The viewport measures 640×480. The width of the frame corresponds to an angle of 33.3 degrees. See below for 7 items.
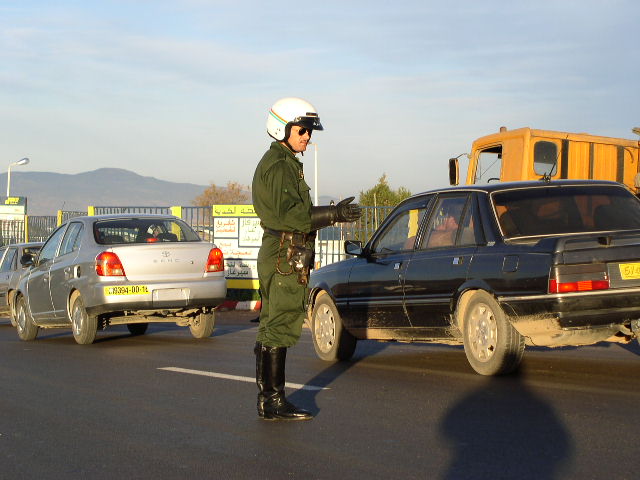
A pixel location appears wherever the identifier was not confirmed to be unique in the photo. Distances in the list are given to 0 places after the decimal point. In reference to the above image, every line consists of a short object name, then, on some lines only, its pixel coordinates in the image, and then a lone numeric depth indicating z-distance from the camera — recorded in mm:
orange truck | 16047
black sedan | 7992
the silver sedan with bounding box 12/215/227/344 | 13234
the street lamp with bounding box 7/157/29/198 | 65062
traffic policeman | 6961
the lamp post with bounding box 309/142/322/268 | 62194
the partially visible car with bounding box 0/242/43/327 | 20453
